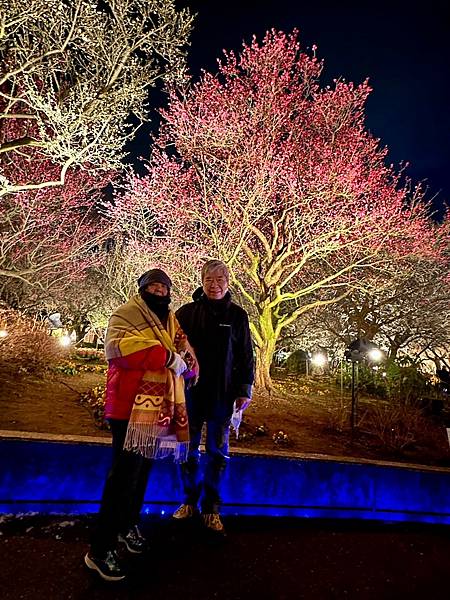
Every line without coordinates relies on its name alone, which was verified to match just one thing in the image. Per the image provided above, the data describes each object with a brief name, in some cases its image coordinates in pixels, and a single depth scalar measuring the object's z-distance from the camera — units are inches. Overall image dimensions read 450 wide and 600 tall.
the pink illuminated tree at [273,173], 414.3
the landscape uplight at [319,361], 576.2
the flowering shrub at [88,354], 531.9
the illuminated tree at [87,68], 293.1
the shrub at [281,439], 206.1
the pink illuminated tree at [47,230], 498.6
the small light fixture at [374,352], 282.2
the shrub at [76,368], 360.5
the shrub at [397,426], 214.7
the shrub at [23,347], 327.9
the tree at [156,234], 466.6
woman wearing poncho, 84.7
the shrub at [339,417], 247.0
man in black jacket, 109.6
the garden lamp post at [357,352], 242.1
